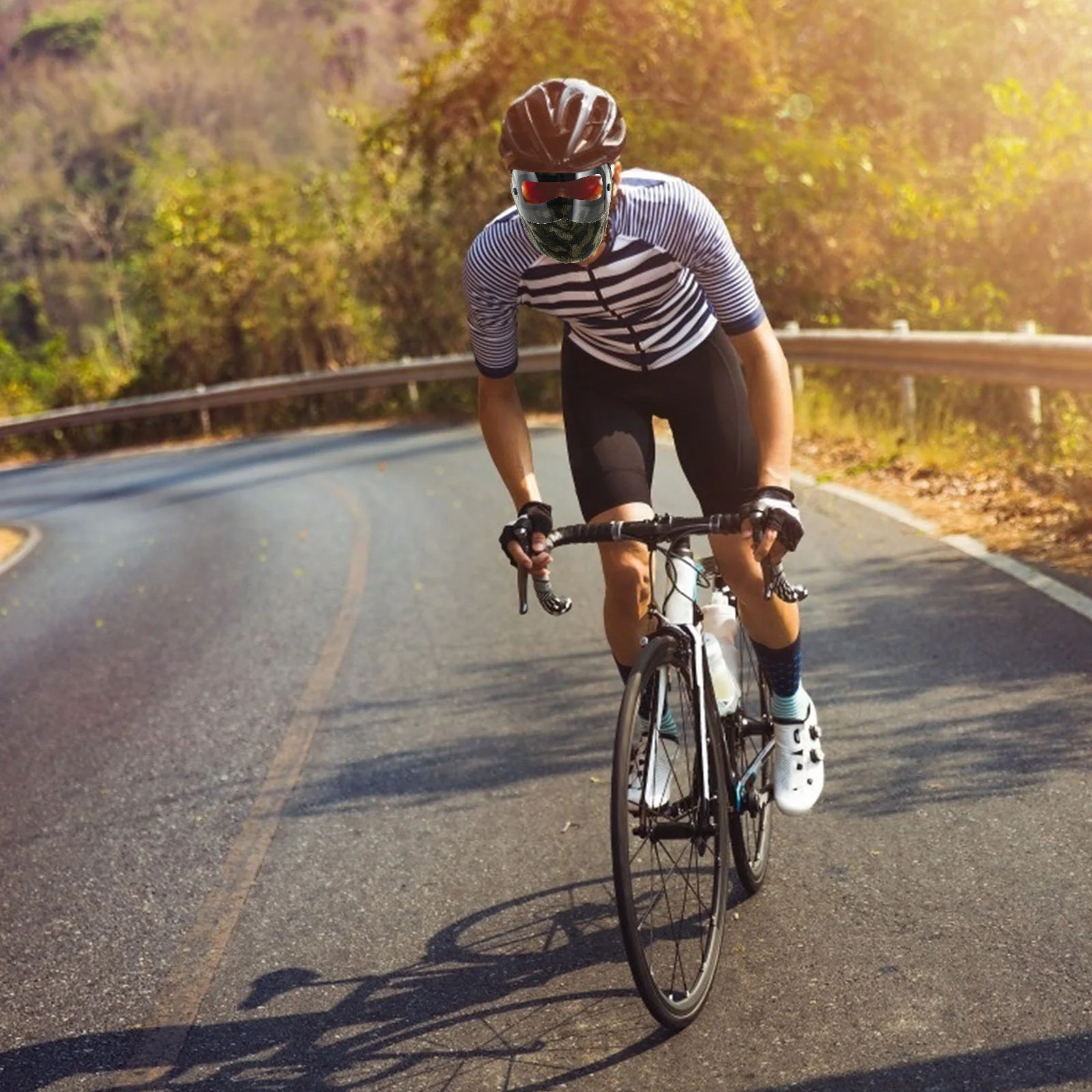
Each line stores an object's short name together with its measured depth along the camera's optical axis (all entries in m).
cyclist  3.77
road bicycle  3.60
